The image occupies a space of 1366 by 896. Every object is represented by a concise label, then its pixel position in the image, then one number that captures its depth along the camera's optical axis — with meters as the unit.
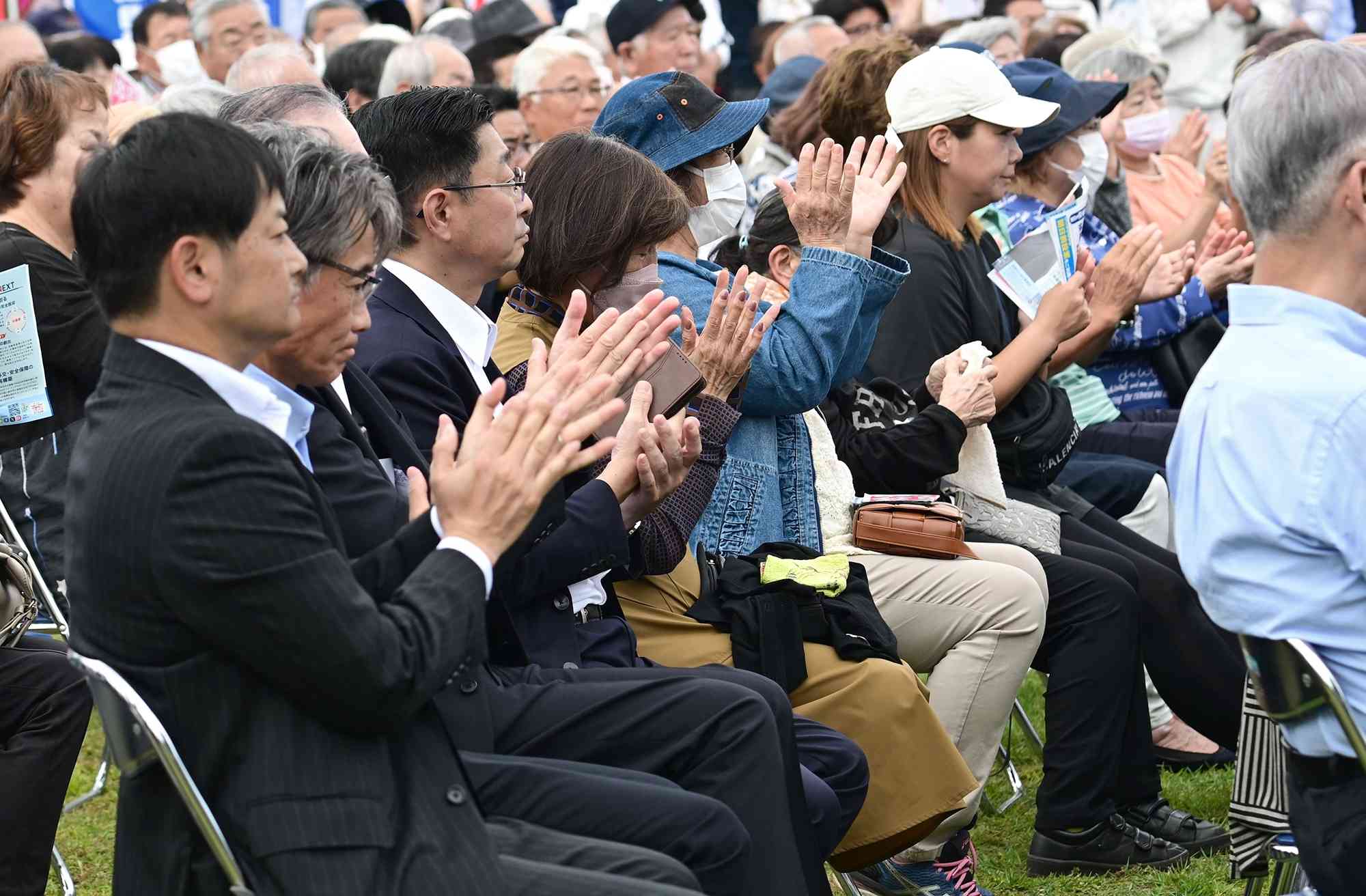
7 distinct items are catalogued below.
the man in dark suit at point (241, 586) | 4.23
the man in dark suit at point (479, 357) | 6.14
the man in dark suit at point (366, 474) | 5.28
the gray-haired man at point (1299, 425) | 4.68
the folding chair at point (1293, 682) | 4.60
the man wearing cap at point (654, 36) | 18.27
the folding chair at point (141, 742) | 4.20
